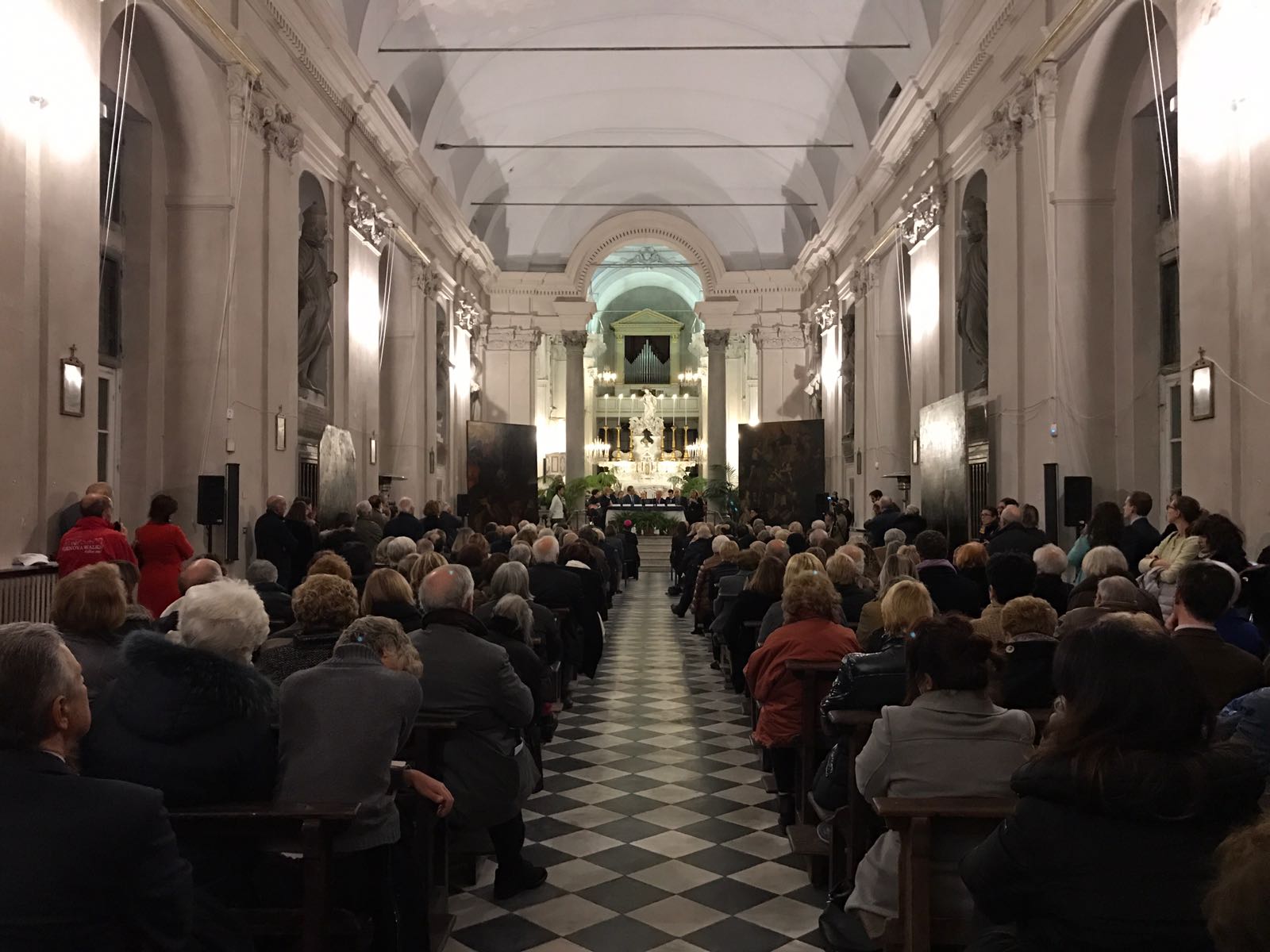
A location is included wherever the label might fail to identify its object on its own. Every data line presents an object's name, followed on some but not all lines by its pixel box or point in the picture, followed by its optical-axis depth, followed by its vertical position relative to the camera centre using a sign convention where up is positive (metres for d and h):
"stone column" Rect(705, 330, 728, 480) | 28.86 +2.01
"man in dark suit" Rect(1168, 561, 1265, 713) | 3.59 -0.45
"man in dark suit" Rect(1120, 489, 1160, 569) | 7.85 -0.26
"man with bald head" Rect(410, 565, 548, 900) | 4.36 -0.81
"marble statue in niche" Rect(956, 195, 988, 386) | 13.50 +2.50
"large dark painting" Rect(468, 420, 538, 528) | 21.73 +0.50
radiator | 6.54 -0.53
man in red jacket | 6.98 -0.25
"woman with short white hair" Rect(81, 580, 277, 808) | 2.81 -0.55
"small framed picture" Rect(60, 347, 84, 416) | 7.62 +0.77
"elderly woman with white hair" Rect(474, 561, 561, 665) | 6.42 -0.62
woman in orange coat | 5.25 -0.70
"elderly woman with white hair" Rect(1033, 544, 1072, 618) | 6.25 -0.46
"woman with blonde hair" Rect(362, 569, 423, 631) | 5.00 -0.42
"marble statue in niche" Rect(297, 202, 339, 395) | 13.91 +2.52
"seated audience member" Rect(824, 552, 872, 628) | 6.84 -0.54
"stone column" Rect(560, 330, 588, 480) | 29.56 +2.15
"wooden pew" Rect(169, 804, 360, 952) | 2.81 -0.84
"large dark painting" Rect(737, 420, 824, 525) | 22.58 +0.56
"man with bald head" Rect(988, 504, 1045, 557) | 9.38 -0.36
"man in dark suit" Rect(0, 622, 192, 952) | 2.03 -0.61
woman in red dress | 8.06 -0.37
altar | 36.89 +1.03
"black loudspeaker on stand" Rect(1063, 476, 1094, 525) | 10.48 -0.05
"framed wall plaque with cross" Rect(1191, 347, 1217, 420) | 7.76 +0.71
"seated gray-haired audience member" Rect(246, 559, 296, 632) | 6.11 -0.50
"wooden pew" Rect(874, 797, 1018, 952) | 2.91 -0.88
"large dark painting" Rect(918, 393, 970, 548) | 13.29 +0.35
